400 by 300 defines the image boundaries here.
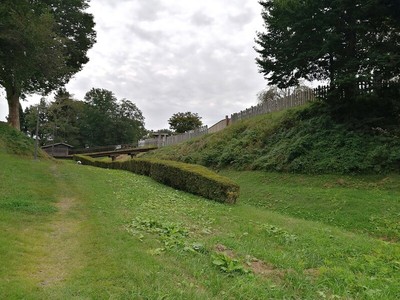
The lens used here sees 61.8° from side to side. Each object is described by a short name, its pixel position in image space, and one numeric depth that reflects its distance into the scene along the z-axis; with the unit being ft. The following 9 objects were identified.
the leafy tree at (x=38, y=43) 45.19
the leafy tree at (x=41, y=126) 182.39
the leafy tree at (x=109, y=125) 197.67
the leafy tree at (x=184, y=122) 202.49
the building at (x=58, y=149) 164.76
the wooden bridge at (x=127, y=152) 119.44
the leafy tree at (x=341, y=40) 44.01
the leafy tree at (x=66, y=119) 175.63
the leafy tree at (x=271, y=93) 115.14
